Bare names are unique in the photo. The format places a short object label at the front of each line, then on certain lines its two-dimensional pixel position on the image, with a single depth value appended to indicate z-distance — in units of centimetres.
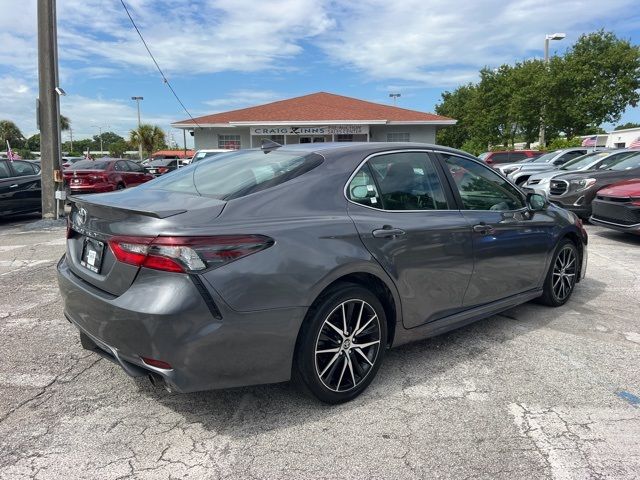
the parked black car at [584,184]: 1077
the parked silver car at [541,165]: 1591
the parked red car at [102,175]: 1491
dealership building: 2639
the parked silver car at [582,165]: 1248
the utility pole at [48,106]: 1138
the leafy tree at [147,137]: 6181
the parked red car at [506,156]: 2604
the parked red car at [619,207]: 839
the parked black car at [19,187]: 1124
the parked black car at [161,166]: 2229
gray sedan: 265
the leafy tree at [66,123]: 7658
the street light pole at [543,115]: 2897
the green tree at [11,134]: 7662
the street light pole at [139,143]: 5889
